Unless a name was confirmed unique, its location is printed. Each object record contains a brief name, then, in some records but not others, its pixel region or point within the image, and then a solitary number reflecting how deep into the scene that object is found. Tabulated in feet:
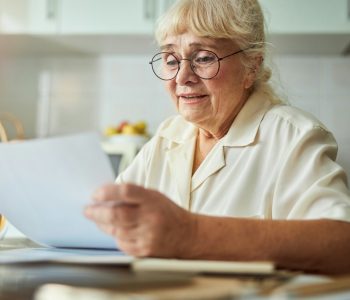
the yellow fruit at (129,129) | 9.24
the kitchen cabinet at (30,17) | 9.62
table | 1.38
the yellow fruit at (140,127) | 9.47
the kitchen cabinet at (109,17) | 9.51
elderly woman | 2.26
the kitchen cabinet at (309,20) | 9.29
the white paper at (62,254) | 1.80
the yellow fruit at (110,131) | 9.46
